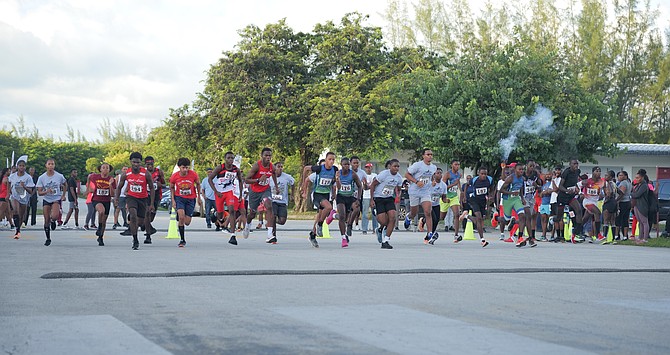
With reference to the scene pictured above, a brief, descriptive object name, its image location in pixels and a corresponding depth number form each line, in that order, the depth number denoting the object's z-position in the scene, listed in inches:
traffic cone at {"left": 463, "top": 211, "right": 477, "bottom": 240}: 928.9
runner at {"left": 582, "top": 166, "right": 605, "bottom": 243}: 938.1
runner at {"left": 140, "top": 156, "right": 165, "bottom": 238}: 812.6
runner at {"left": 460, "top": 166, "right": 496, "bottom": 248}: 829.8
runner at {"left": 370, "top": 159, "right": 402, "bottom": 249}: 745.6
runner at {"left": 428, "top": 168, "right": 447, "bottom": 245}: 821.9
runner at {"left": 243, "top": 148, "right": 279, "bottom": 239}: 752.3
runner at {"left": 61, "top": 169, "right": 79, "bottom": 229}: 1111.3
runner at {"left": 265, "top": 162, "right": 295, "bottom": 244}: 776.3
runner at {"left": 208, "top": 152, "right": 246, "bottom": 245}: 770.5
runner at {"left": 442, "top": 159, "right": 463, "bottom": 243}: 876.0
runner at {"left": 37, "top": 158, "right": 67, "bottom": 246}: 824.3
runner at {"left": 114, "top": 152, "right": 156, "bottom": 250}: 690.8
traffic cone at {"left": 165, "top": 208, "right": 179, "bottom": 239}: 855.7
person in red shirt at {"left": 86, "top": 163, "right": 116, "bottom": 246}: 705.0
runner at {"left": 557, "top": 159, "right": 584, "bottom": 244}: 911.0
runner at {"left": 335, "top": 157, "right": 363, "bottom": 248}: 757.4
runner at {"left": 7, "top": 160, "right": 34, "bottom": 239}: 784.3
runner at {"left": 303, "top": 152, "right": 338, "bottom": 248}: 755.4
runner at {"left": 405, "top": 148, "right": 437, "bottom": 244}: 784.9
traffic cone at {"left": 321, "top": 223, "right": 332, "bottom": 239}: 931.1
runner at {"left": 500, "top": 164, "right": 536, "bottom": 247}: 793.9
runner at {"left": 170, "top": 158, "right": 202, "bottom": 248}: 732.7
